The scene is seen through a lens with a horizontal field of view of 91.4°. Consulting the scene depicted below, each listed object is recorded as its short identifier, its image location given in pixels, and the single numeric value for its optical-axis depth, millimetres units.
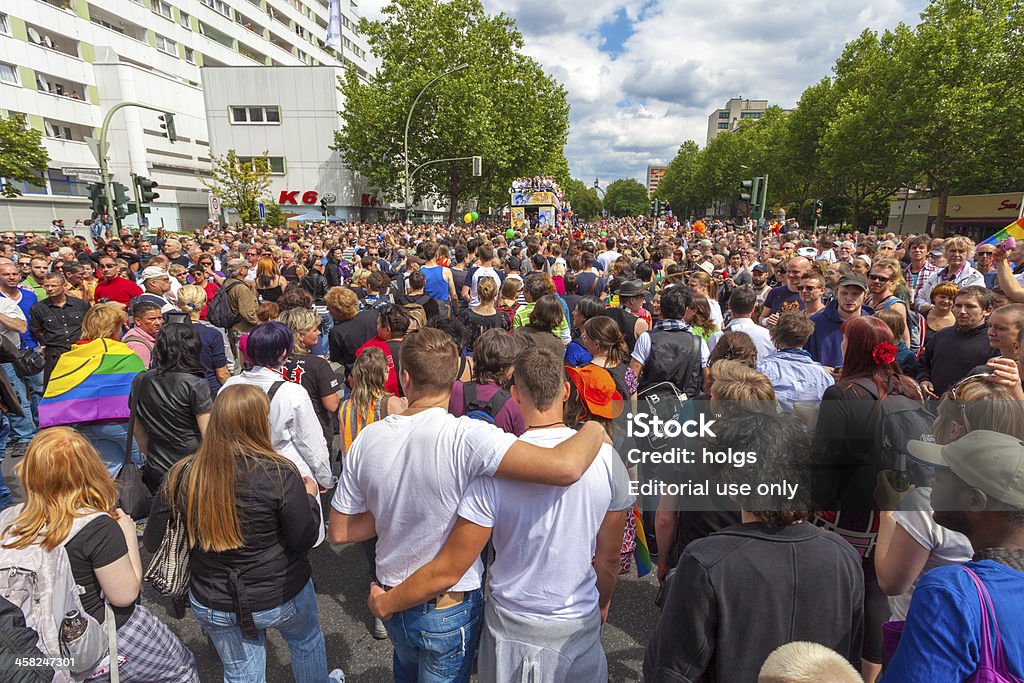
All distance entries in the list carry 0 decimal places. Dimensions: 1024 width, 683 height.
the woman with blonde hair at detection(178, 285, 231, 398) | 4637
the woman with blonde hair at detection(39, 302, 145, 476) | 3436
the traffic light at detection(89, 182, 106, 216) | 13641
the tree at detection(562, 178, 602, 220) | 134500
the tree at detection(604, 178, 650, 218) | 149350
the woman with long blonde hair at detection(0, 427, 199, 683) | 1842
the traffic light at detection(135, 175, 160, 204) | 14328
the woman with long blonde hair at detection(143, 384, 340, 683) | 2027
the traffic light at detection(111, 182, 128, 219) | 13555
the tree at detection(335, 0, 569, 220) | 30906
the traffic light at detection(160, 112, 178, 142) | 16078
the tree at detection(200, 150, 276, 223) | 33281
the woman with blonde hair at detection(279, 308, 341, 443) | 3822
